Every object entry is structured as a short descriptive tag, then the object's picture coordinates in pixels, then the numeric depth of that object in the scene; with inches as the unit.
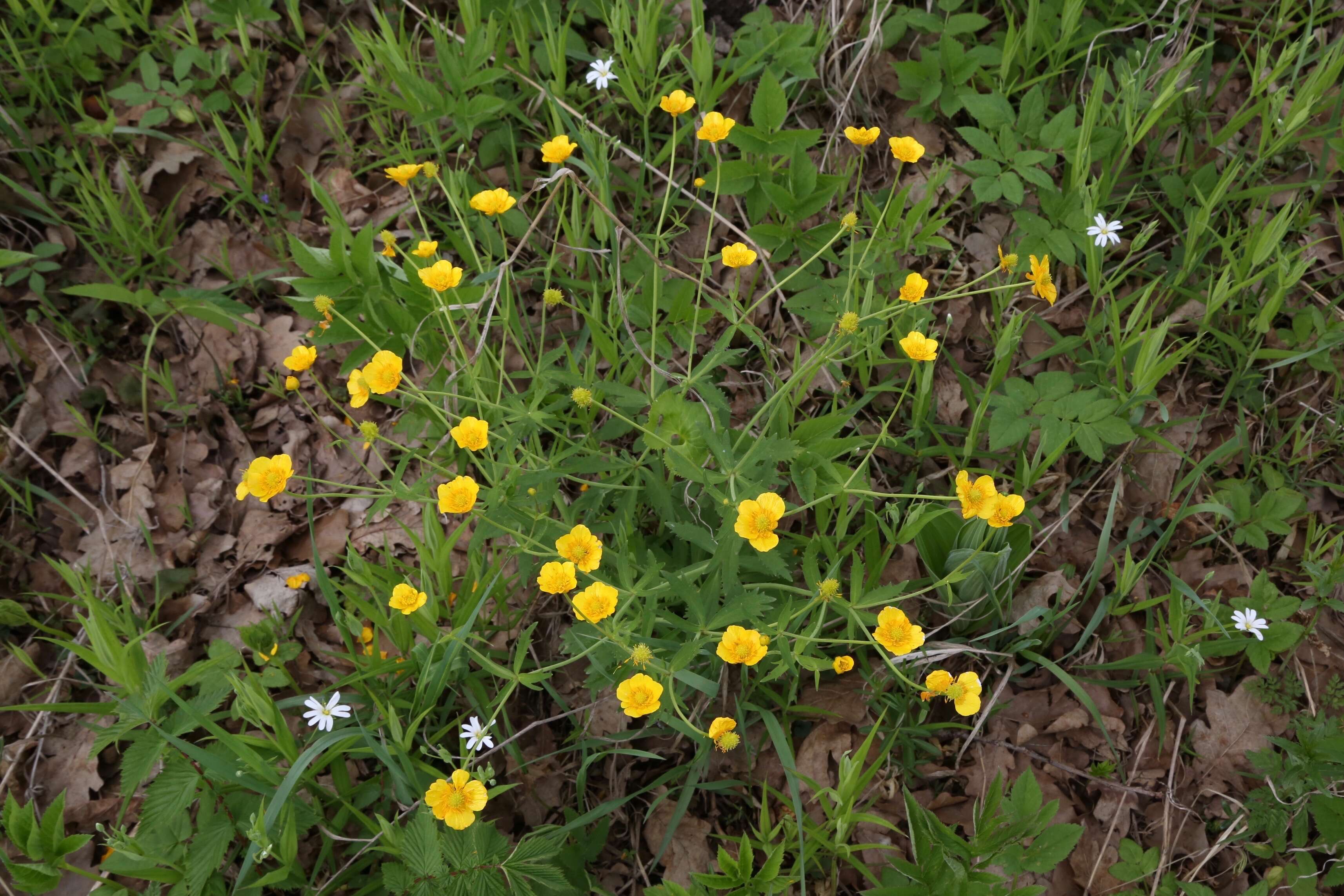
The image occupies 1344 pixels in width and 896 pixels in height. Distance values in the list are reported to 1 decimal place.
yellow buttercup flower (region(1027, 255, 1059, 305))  30.6
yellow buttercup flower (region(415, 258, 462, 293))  28.8
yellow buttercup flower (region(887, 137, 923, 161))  30.9
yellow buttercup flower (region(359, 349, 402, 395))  28.1
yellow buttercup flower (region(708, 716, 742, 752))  26.5
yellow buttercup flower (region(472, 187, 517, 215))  30.2
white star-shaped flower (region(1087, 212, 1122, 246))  32.6
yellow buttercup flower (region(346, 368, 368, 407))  29.1
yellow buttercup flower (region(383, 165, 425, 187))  31.6
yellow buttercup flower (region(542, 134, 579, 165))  30.6
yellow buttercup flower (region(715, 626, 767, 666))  26.5
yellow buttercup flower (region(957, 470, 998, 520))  27.8
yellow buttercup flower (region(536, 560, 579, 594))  26.9
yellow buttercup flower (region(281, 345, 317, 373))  30.3
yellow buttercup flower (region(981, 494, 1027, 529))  28.0
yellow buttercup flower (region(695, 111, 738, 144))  30.6
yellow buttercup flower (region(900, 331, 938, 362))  28.8
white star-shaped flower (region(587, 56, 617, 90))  35.0
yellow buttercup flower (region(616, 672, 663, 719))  26.4
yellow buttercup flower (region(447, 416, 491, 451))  27.3
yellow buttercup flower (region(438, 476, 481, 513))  27.2
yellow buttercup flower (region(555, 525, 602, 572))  27.1
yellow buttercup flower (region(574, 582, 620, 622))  26.5
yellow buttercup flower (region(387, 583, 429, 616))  27.8
